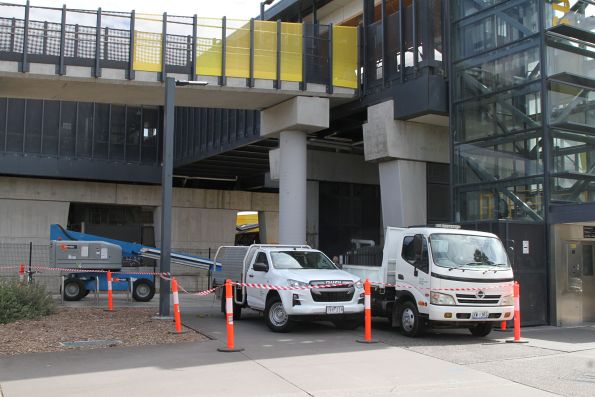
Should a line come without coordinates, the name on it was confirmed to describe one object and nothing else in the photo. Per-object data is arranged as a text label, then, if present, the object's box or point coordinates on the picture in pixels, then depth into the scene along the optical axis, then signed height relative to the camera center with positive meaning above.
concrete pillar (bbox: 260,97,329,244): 20.91 +3.24
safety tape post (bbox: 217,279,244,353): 10.97 -1.52
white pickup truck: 13.06 -0.97
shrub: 14.23 -1.47
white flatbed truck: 12.34 -0.75
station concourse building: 16.20 +4.68
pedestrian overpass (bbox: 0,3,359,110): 18.66 +5.76
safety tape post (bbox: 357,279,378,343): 12.21 -1.36
